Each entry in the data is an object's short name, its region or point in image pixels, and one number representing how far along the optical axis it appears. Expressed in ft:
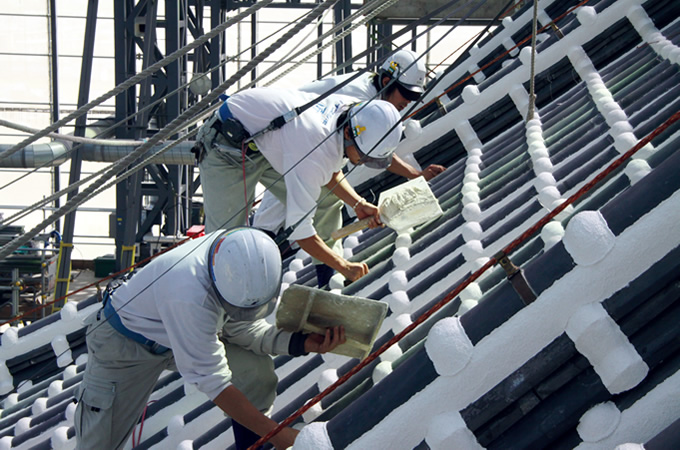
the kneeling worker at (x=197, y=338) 9.73
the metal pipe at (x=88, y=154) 36.11
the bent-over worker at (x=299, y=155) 13.01
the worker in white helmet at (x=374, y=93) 15.47
